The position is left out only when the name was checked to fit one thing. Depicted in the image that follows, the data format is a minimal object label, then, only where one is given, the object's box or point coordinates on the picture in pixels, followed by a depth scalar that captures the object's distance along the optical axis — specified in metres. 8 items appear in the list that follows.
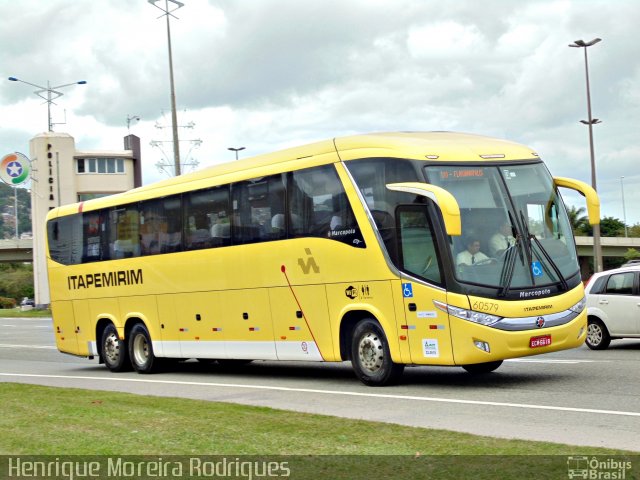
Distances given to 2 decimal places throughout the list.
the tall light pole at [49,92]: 66.88
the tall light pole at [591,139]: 45.38
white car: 19.91
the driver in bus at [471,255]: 13.86
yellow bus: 13.89
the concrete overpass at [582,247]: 95.62
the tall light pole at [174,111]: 36.88
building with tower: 93.44
